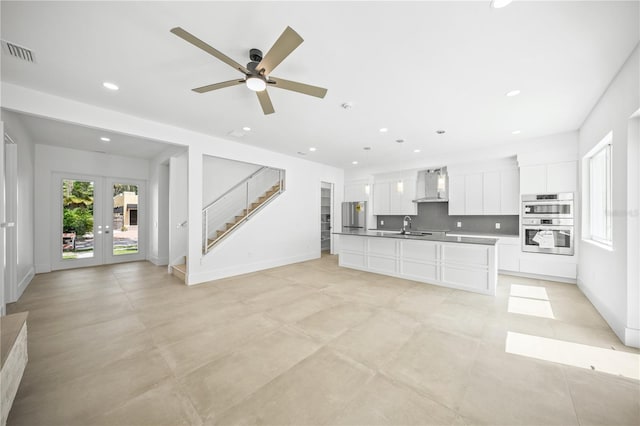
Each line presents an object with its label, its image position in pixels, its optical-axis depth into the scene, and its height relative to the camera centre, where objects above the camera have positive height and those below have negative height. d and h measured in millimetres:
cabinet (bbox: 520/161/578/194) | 4883 +714
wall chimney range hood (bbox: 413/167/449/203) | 6701 +739
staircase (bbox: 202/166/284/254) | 6554 +296
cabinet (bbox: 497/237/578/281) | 4895 -1076
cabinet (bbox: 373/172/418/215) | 7426 +526
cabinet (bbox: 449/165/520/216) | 5698 +495
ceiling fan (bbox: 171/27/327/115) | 1859 +1295
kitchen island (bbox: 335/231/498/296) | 4230 -934
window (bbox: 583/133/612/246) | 3682 +326
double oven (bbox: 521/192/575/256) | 4879 -237
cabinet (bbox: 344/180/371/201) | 8367 +740
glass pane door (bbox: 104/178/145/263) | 6934 -274
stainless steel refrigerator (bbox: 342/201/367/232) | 8297 -140
